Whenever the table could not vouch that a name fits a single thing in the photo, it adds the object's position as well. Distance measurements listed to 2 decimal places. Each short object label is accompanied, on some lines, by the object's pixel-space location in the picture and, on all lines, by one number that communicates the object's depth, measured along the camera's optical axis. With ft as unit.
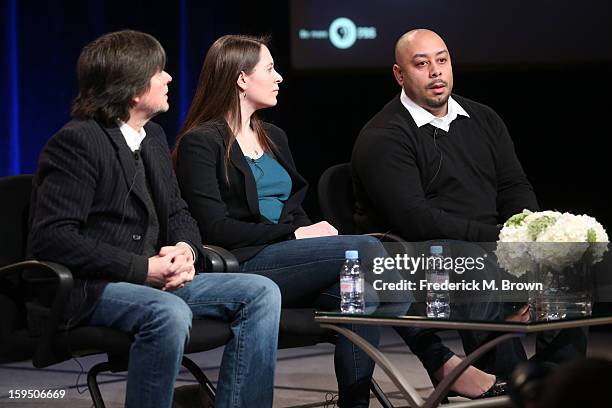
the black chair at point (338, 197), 24.77
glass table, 16.55
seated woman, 20.43
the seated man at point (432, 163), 24.16
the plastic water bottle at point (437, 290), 18.17
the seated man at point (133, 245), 16.96
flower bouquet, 18.06
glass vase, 17.90
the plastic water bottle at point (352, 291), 18.94
